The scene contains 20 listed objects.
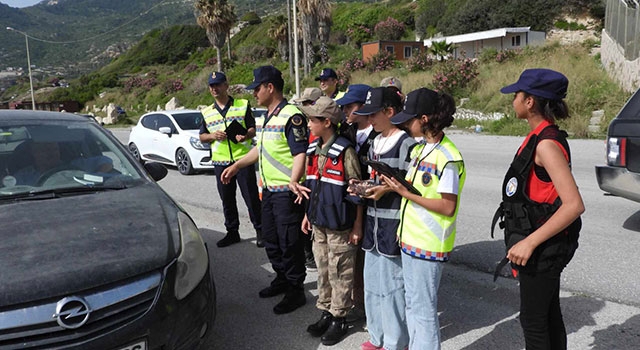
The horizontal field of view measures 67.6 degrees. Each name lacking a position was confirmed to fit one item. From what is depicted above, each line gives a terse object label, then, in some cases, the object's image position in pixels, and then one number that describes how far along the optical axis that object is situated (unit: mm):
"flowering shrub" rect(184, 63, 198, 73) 51694
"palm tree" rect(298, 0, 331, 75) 36156
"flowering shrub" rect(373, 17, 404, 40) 48031
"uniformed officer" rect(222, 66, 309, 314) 3812
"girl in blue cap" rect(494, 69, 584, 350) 2141
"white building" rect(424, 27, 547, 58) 38091
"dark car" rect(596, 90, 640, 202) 4777
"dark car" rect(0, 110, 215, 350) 2156
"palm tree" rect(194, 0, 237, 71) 37562
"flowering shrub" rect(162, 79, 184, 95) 44281
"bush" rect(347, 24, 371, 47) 49094
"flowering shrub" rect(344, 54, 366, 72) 30766
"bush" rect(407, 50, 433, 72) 26375
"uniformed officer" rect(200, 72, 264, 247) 5230
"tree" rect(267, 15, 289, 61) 41600
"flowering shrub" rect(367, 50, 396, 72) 29172
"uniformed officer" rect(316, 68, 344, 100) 5938
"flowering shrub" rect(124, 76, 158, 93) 48500
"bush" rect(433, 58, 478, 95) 21766
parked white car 10555
